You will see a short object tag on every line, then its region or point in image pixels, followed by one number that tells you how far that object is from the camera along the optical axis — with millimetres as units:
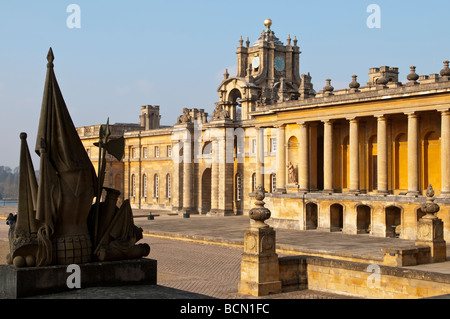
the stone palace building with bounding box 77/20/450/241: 38406
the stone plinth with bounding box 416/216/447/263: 24703
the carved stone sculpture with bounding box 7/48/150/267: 8242
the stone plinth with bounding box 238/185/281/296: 19562
